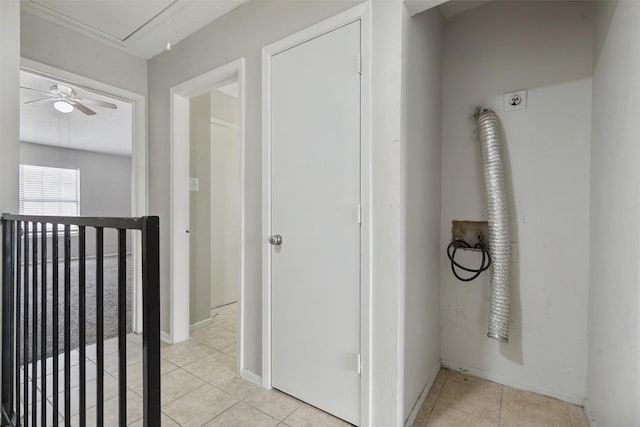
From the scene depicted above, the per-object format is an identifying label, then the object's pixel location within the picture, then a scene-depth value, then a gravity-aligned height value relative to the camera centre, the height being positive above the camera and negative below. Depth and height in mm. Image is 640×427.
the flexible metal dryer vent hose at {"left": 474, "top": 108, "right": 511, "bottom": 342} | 1762 -127
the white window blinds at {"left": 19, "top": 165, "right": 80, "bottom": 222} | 5645 +379
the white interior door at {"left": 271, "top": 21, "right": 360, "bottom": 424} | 1531 -59
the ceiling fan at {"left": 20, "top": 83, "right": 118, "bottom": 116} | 2693 +1034
